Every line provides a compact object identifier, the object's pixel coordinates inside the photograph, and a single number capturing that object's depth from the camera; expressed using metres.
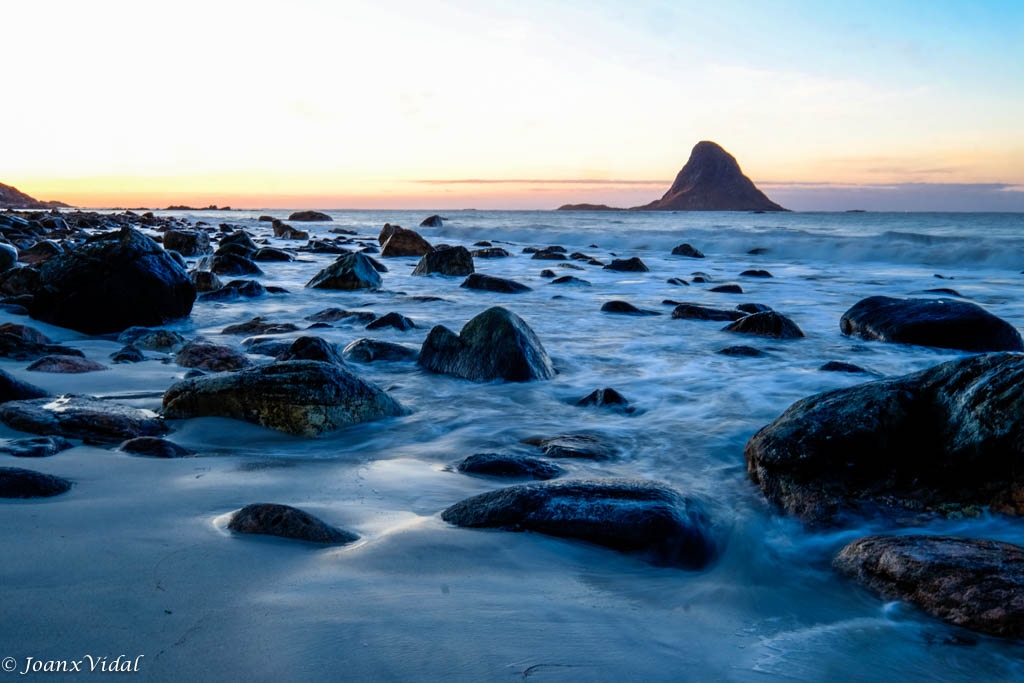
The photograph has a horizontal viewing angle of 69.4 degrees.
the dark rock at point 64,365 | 4.39
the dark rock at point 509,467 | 3.05
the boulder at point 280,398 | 3.51
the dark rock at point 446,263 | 13.28
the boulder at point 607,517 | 2.35
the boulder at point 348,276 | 10.52
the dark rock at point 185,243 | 16.42
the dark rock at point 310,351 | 4.86
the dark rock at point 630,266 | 14.56
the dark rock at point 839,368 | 5.27
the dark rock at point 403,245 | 18.09
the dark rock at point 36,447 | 2.78
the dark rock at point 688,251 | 20.34
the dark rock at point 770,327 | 6.83
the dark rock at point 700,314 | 7.87
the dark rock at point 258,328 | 6.61
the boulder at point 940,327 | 6.22
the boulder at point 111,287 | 6.24
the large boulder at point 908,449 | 2.67
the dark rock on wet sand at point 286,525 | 2.16
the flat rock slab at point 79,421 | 3.12
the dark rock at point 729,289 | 10.88
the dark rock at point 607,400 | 4.39
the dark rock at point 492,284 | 10.75
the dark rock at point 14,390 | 3.50
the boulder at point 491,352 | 4.97
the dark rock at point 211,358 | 4.83
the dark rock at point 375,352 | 5.48
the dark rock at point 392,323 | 6.98
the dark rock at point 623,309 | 8.47
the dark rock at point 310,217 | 48.81
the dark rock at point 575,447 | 3.40
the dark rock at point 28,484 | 2.28
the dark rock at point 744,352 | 5.93
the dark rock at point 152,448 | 2.95
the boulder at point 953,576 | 1.86
